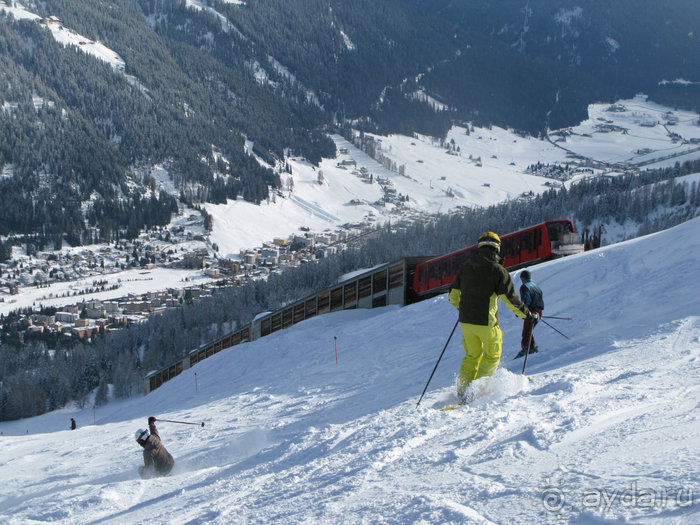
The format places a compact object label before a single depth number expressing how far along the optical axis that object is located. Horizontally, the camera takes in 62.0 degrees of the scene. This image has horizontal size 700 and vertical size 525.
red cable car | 23.12
